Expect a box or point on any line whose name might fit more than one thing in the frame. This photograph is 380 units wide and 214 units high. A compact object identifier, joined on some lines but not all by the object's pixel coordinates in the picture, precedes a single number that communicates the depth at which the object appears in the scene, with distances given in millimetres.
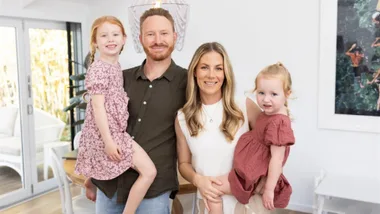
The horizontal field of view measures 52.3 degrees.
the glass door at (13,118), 4035
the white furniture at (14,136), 4078
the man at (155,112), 1730
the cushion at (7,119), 4051
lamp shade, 3713
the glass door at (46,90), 4359
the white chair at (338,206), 3092
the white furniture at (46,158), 4543
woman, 1606
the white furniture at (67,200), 2639
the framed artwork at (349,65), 3373
